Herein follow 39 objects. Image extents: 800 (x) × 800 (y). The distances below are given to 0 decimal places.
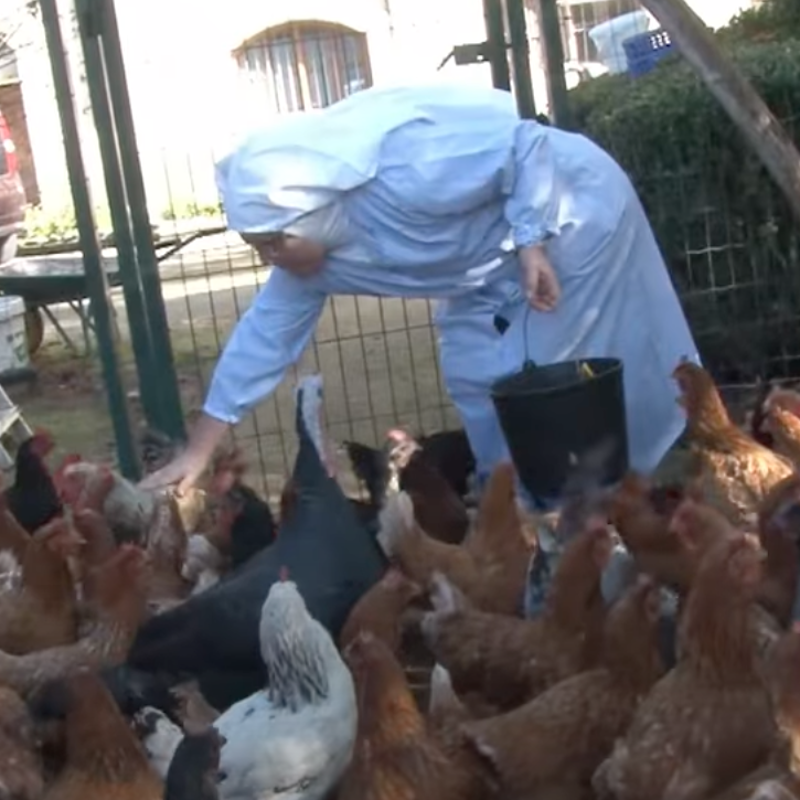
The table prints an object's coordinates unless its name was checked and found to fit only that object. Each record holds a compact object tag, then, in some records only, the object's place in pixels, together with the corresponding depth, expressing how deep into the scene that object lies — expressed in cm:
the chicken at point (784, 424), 527
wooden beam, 517
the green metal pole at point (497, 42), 675
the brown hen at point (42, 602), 487
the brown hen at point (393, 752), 377
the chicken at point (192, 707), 432
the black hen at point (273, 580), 453
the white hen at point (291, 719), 397
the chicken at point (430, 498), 552
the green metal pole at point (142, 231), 635
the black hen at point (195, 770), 341
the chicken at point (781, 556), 429
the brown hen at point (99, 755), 391
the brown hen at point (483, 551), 486
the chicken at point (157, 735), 415
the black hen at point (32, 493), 583
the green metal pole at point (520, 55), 672
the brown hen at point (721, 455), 502
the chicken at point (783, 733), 323
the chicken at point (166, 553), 531
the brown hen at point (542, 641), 426
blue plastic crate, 855
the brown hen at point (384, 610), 444
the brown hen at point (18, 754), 395
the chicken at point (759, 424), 557
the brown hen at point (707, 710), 355
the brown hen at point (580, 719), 383
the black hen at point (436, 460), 572
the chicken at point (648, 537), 442
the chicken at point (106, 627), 454
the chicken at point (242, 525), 543
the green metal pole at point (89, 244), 638
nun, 491
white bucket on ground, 952
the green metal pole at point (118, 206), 632
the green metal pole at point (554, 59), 691
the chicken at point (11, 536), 533
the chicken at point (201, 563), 536
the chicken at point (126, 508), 569
